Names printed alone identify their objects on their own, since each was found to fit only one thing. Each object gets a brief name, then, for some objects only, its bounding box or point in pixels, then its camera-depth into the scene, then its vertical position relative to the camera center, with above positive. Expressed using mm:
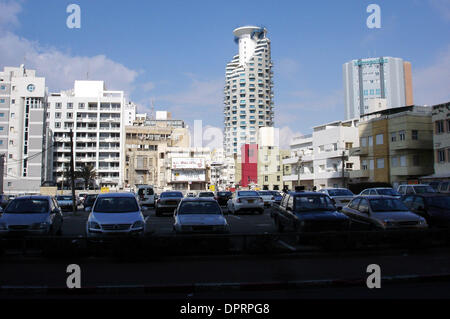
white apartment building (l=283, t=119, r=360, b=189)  59397 +3513
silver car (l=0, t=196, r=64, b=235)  11992 -1114
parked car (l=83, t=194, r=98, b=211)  27284 -1296
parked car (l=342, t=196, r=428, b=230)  12398 -1141
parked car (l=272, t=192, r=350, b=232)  12461 -1113
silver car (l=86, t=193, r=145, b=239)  11627 -1097
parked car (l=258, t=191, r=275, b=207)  35188 -1534
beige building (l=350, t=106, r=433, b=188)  46250 +4290
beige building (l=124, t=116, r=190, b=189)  95662 +8143
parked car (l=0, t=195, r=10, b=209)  30875 -1424
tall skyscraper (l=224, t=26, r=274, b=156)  178750 +40967
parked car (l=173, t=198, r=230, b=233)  12148 -1156
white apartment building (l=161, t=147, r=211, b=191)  89062 +2404
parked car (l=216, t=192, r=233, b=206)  35812 -1438
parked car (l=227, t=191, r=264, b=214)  26391 -1499
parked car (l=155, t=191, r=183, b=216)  25047 -1485
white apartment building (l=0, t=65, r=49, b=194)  83000 +10677
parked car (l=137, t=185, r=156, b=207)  34125 -1158
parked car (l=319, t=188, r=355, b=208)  22786 -865
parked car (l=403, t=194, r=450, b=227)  14387 -1048
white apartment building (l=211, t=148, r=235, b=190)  131375 +3426
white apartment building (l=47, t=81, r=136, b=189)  96312 +12577
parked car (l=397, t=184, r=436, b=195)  23306 -537
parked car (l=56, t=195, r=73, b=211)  34938 -1848
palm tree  84062 +1808
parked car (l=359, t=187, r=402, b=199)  23359 -678
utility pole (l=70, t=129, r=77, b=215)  29062 -781
